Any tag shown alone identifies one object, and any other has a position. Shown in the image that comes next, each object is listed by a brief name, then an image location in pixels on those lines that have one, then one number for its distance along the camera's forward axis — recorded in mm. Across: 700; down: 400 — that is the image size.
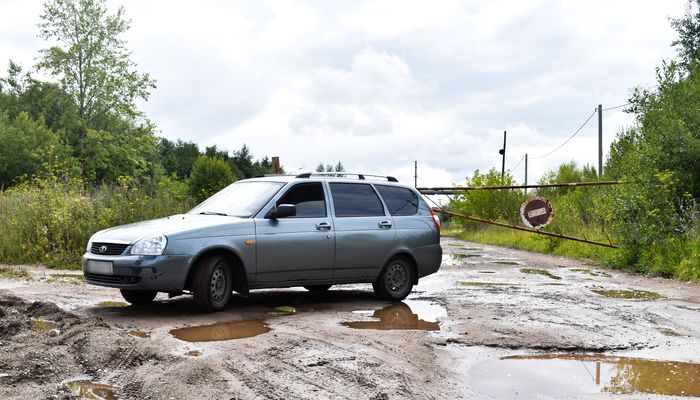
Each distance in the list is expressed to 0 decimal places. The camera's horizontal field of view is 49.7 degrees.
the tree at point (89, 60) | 60719
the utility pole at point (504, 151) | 62188
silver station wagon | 8523
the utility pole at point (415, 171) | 89562
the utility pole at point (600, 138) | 47344
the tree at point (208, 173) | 73250
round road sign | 21578
